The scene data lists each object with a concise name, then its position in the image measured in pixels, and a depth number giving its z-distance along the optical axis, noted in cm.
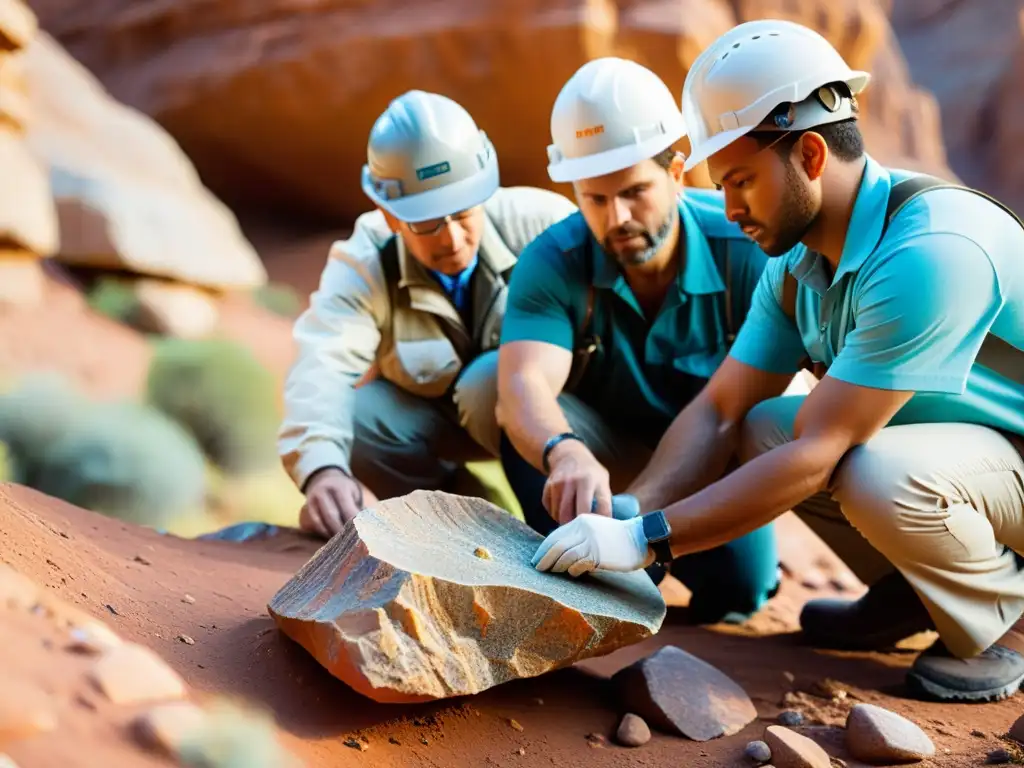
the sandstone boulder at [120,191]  678
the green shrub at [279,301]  817
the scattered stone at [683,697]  214
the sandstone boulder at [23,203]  566
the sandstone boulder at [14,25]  534
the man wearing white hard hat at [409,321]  317
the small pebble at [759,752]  197
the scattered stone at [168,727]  146
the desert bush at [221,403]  592
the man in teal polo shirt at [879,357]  207
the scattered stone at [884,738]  196
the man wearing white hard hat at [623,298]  279
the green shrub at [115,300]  680
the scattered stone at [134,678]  152
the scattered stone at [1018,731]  207
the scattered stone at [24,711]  134
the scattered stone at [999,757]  195
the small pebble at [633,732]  207
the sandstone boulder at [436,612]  181
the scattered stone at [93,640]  157
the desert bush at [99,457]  463
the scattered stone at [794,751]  190
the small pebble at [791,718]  221
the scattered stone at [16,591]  158
